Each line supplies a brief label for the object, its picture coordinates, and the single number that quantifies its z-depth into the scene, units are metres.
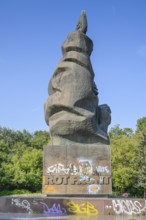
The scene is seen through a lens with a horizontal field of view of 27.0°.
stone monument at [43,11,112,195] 14.73
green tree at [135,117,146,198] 35.62
